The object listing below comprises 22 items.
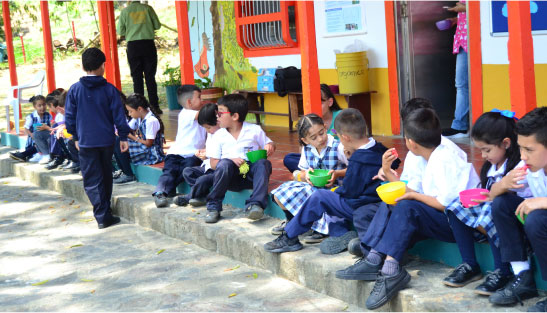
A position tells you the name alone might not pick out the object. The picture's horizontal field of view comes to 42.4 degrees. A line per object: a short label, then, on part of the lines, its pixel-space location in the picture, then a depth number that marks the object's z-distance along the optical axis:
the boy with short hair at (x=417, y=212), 3.63
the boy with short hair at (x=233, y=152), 5.30
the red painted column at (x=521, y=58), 3.64
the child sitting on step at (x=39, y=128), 8.76
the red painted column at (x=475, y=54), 6.51
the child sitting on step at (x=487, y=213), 3.42
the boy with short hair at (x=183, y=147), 6.25
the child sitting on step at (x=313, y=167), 4.59
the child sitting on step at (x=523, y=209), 3.17
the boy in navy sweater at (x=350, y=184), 4.16
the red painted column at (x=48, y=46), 9.51
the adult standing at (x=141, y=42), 10.87
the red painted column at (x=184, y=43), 6.86
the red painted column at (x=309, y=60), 5.27
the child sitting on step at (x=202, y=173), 5.74
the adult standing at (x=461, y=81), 6.92
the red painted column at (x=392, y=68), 7.40
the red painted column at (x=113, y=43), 10.75
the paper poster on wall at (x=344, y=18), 7.73
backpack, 8.54
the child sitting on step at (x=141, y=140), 6.92
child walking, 6.09
